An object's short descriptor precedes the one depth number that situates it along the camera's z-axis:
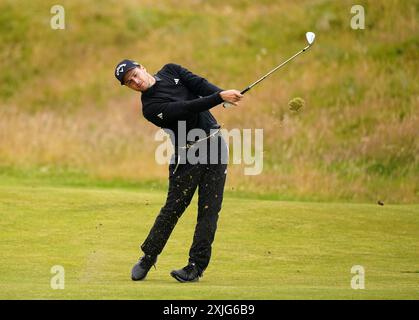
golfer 10.91
